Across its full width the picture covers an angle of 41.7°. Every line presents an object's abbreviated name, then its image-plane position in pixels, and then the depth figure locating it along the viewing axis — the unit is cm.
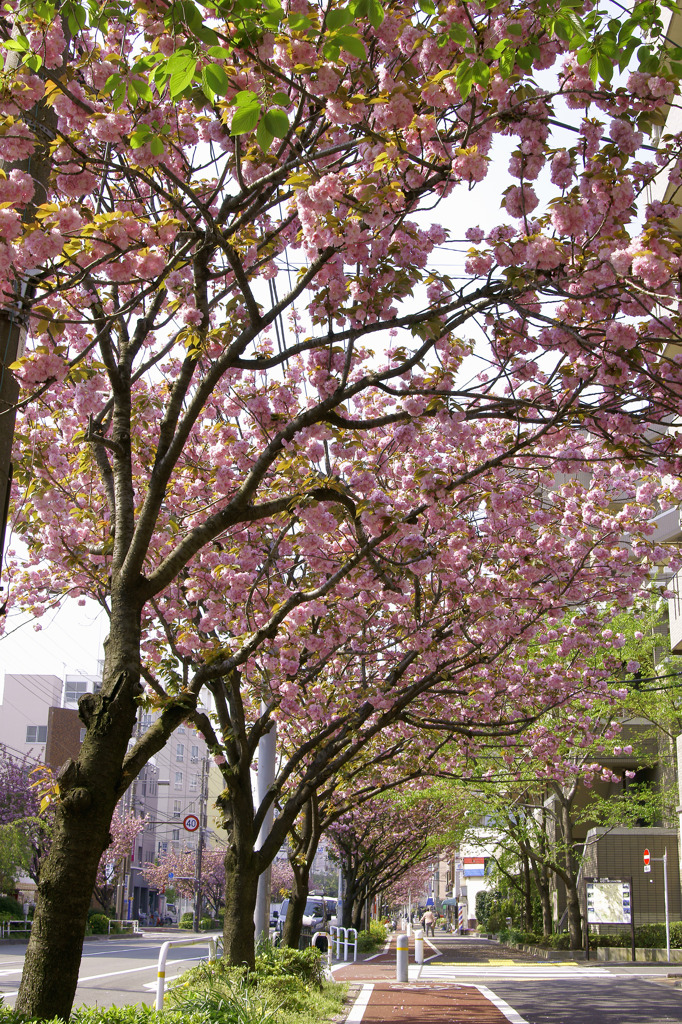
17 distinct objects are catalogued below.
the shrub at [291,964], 1195
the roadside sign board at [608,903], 2233
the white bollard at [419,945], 1928
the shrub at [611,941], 2645
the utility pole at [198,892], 4014
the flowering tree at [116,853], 4903
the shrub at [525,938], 3182
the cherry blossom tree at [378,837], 3053
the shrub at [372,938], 3124
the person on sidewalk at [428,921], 4831
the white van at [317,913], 3361
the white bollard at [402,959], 1575
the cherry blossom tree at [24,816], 3769
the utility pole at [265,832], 1354
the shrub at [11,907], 3916
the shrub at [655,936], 2458
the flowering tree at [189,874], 7019
